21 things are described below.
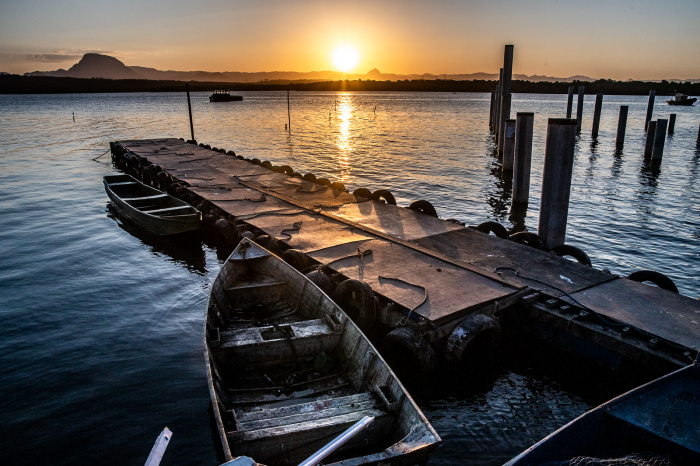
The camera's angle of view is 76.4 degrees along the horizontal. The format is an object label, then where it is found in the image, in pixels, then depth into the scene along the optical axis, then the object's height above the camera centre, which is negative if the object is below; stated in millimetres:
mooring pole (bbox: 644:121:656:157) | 29828 -1848
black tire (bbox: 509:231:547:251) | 11070 -3134
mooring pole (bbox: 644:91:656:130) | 39969 +659
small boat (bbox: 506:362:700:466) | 4707 -3365
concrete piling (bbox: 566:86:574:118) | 46344 +1328
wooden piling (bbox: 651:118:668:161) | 28812 -1795
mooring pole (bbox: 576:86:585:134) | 40928 +882
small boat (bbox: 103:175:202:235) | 14625 -3283
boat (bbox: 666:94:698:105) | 79875 +1938
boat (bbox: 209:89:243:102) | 107562 +4375
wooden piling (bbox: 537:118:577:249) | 11234 -1687
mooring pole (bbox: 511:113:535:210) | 17188 -1771
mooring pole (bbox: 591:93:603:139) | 40647 -420
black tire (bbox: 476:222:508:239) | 11898 -3045
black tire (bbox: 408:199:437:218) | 14250 -2945
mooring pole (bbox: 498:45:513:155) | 23203 +1553
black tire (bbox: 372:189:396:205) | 15969 -2854
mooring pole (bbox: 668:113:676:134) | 39612 -975
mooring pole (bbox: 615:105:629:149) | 35562 -1455
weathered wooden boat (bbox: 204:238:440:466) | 5320 -3721
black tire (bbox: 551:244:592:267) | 10094 -3186
